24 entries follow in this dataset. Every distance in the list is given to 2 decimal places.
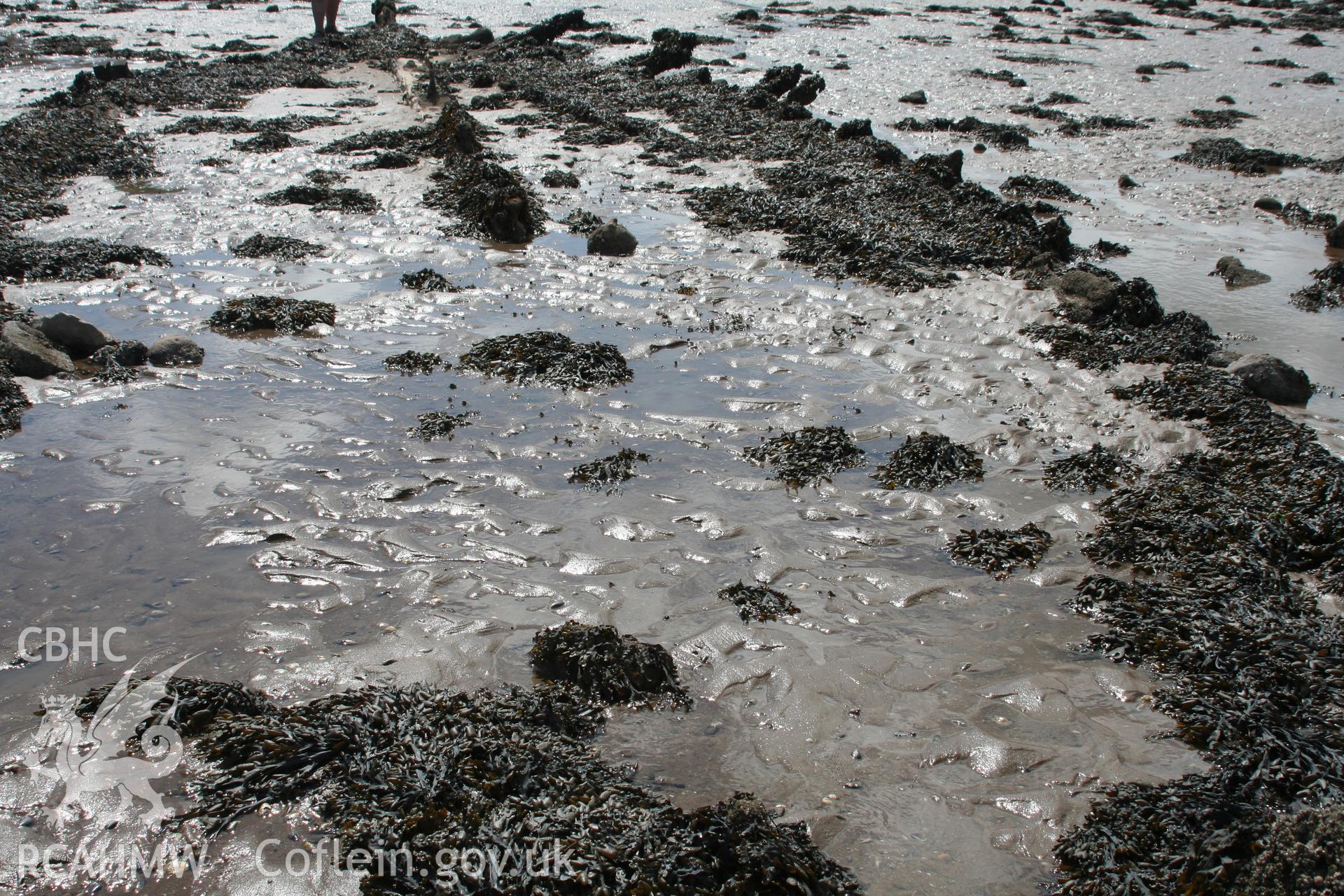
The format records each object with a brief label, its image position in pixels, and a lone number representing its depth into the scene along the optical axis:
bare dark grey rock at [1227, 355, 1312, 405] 7.89
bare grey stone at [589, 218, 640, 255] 11.24
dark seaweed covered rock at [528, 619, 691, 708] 4.50
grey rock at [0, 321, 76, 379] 7.73
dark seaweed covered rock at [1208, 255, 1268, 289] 10.89
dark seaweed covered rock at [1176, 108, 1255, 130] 18.91
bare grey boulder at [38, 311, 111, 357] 8.23
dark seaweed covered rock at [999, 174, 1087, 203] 14.27
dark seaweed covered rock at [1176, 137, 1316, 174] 15.66
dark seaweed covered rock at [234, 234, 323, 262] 10.94
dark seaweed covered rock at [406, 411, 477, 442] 7.11
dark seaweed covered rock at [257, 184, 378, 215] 12.82
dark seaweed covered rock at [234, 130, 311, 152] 16.06
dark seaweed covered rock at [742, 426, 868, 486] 6.71
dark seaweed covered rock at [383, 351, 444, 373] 8.24
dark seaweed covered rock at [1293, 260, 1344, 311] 10.28
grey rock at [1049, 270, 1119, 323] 9.48
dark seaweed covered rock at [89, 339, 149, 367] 7.98
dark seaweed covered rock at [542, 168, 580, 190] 14.46
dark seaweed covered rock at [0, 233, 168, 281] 10.14
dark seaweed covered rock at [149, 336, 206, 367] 8.13
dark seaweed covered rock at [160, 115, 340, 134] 17.48
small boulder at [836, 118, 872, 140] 17.33
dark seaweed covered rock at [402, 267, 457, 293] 10.12
